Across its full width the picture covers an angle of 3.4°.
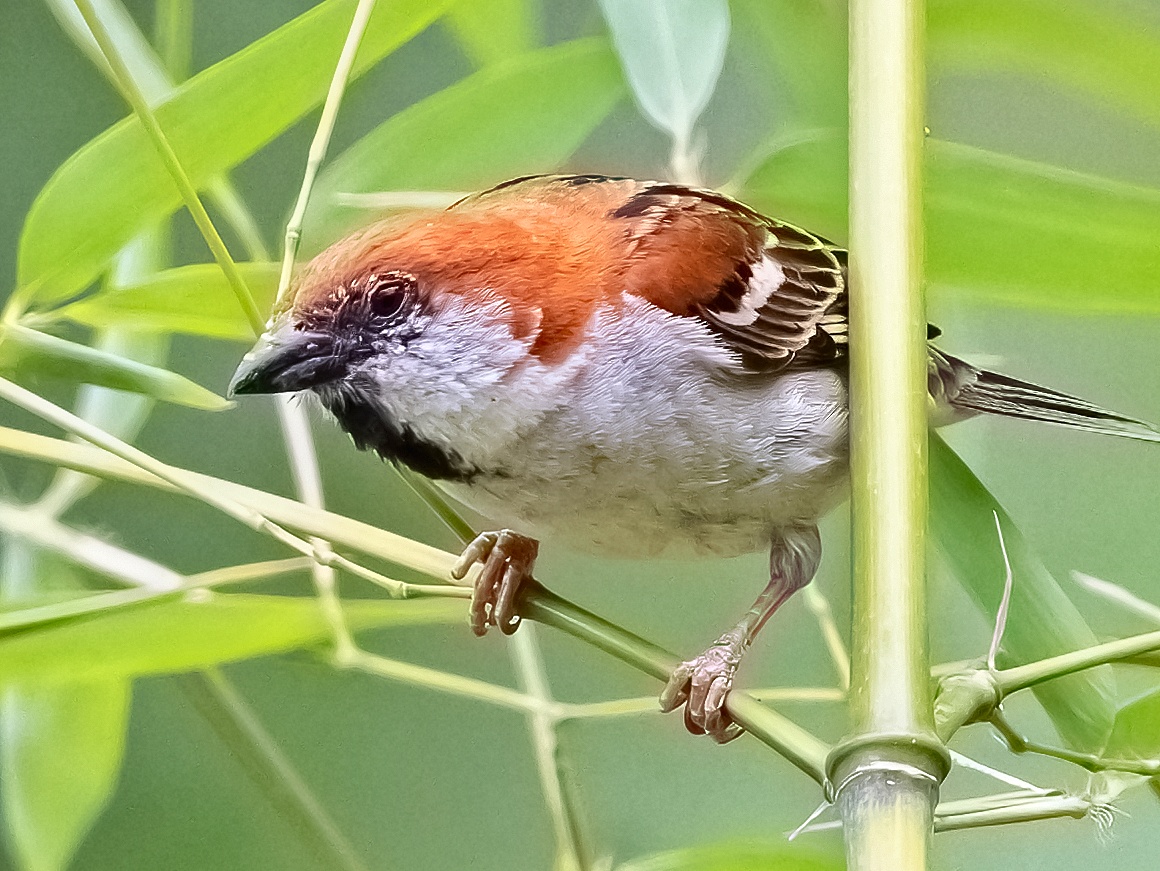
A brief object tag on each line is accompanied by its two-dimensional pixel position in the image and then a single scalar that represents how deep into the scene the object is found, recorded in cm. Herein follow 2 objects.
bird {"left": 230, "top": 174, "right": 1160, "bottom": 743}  229
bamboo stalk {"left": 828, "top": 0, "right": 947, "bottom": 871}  226
